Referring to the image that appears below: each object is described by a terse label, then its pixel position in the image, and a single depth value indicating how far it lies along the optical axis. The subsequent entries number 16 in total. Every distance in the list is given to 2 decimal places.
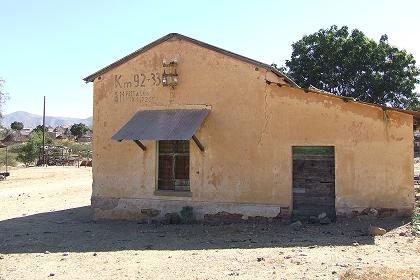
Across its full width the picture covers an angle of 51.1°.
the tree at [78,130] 72.62
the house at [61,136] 71.59
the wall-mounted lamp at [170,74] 11.66
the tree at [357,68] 27.34
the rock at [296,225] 9.89
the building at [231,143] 10.09
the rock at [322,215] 10.43
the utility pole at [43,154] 35.71
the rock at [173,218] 11.31
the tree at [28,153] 37.16
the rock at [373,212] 9.96
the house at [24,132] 66.77
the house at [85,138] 67.70
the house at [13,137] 61.44
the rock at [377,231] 8.76
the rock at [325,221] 10.18
